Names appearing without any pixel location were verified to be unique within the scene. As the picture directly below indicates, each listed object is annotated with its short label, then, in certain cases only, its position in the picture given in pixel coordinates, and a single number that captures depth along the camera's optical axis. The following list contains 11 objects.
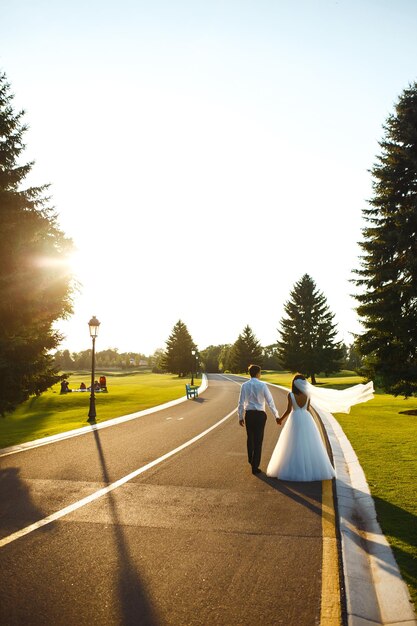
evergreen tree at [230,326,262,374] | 99.25
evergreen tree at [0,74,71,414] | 15.38
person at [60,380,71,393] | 37.97
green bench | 32.12
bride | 7.94
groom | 8.65
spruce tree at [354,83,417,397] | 20.80
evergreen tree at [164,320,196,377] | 94.88
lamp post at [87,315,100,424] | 18.89
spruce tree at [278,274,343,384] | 55.69
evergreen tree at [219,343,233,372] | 124.69
